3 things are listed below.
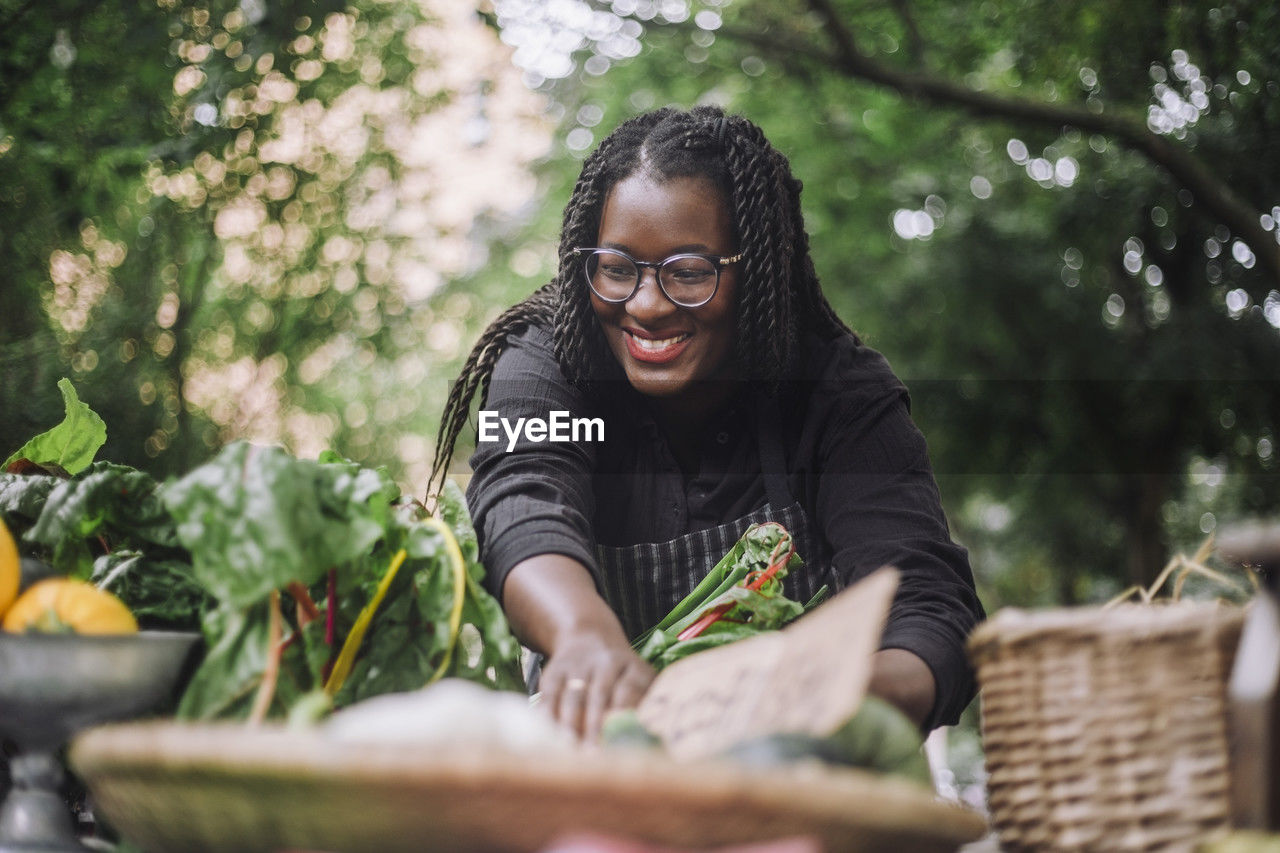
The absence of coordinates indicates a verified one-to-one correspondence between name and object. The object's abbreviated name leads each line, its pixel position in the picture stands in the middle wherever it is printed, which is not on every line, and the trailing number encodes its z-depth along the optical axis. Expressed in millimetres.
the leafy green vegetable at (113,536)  1400
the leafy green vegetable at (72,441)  1655
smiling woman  1895
